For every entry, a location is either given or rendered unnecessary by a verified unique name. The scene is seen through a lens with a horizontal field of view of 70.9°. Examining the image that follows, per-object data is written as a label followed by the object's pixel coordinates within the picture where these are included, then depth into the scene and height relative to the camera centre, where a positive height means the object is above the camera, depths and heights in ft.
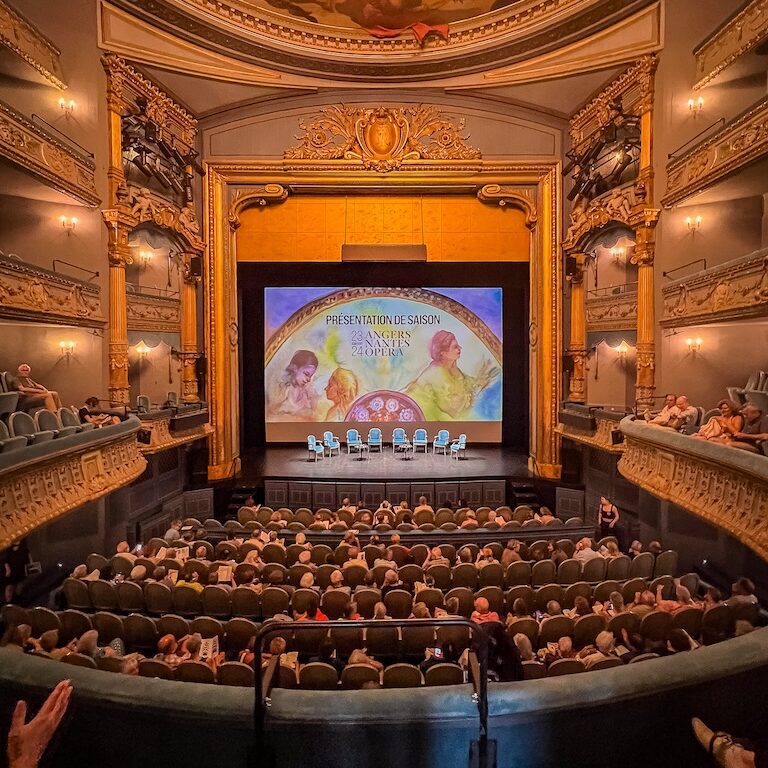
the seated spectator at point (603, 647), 15.89 -8.07
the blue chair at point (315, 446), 49.11 -6.26
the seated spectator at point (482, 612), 17.80 -7.94
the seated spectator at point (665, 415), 30.01 -2.14
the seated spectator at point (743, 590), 18.67 -7.87
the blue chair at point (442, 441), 50.83 -5.97
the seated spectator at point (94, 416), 31.13 -2.21
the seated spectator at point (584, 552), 24.79 -8.24
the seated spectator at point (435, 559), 23.92 -8.37
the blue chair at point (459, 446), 49.70 -6.31
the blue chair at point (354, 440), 50.88 -5.88
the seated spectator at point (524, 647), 15.83 -7.94
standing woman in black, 32.99 -8.58
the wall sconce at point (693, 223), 34.45 +9.91
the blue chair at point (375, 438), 52.11 -5.82
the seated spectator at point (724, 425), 23.06 -2.08
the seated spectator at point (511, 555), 24.67 -8.21
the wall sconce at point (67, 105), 34.19 +17.44
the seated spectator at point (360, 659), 15.50 -8.17
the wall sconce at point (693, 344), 34.83 +2.16
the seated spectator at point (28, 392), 29.32 -0.74
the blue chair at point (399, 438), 50.70 -5.66
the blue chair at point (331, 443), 50.70 -6.09
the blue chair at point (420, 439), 51.80 -5.88
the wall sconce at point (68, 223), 35.12 +10.19
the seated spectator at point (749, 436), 22.07 -2.44
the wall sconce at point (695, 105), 33.37 +16.97
